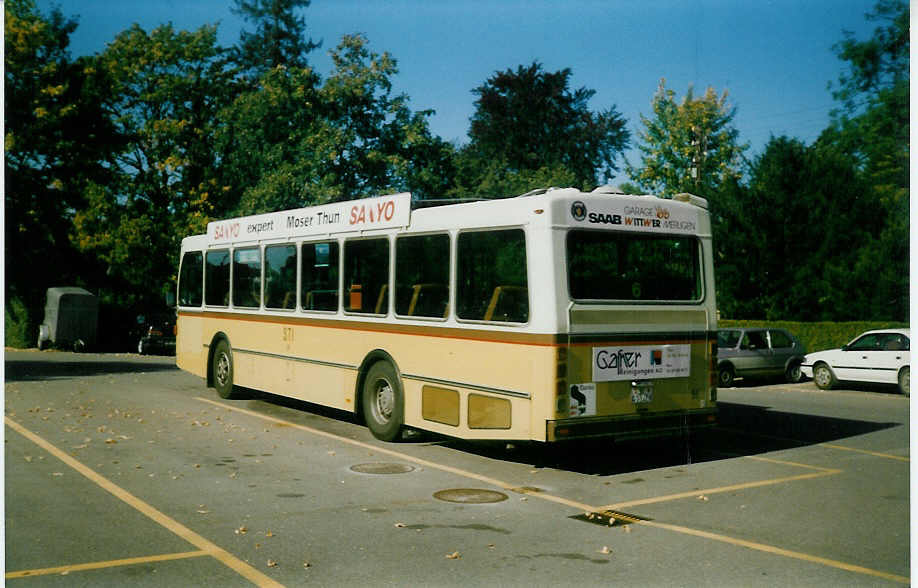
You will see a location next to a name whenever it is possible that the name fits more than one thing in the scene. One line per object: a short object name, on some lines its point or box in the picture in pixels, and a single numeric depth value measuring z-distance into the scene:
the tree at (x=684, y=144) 41.72
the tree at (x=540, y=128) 42.41
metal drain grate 7.48
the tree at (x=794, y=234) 27.80
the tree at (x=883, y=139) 22.77
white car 18.77
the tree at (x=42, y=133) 34.09
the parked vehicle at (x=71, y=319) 37.84
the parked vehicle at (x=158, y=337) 36.47
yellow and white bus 9.46
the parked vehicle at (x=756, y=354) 21.72
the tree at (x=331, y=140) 36.91
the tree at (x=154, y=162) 40.38
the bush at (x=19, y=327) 42.06
